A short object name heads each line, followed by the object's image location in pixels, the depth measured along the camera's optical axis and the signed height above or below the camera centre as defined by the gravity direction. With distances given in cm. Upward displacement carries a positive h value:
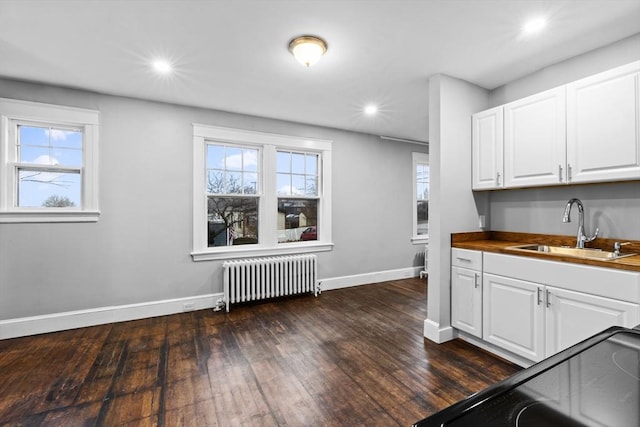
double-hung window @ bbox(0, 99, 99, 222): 296 +53
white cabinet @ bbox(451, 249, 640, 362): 184 -65
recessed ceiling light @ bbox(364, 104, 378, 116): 376 +139
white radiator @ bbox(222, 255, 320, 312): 379 -89
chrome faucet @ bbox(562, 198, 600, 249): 238 -7
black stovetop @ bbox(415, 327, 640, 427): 57 -41
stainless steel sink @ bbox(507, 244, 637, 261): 227 -32
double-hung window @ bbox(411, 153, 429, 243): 554 +31
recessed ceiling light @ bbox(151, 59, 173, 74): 264 +138
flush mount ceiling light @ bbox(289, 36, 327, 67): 227 +132
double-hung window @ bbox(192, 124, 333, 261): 385 +28
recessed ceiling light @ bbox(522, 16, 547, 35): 205 +137
